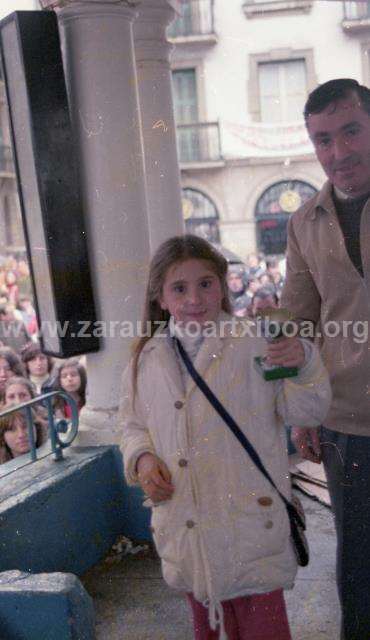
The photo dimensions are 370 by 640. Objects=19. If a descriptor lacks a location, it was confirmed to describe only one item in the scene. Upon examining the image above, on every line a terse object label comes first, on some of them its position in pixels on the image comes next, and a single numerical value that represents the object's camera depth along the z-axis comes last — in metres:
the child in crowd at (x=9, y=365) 5.87
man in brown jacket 2.10
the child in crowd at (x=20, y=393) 4.98
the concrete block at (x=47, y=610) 1.72
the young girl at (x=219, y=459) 1.93
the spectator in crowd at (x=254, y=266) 10.02
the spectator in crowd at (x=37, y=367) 6.63
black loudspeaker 3.48
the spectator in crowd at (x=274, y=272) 10.03
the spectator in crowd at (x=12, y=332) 8.62
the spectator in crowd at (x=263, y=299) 6.61
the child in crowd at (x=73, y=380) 5.48
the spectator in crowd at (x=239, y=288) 8.02
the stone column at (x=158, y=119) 4.47
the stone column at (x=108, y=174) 3.57
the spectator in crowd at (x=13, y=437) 4.34
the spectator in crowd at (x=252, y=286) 8.89
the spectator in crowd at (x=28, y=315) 9.75
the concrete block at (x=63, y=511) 3.07
